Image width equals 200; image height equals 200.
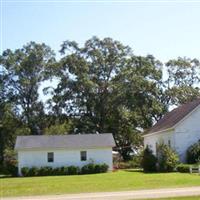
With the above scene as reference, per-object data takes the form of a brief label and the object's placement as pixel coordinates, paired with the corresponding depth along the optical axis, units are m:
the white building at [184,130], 51.94
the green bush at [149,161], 51.44
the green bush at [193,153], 49.22
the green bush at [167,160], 47.66
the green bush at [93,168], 56.88
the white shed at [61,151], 58.22
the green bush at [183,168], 43.25
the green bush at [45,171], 56.10
